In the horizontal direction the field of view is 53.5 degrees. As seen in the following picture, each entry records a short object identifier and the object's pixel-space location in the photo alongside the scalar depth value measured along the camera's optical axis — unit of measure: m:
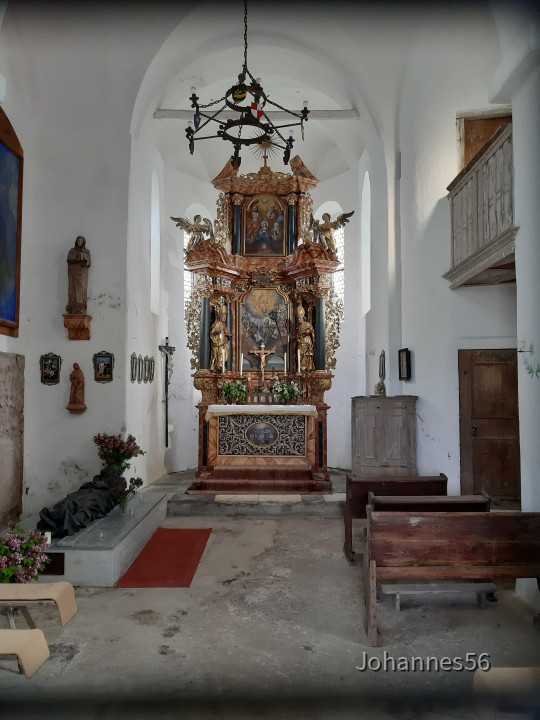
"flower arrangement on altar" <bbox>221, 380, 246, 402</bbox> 9.89
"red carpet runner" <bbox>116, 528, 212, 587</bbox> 4.93
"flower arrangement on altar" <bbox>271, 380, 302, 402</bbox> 9.93
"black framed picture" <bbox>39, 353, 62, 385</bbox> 7.91
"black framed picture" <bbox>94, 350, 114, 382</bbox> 7.95
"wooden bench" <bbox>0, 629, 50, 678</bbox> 2.86
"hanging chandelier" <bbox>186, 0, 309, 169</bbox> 6.23
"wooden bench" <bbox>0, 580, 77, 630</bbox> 3.50
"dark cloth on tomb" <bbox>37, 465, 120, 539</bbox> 5.36
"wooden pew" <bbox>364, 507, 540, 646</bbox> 3.66
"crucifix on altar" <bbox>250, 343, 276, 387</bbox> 10.59
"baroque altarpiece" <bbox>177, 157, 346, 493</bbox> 9.35
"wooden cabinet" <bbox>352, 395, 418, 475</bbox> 7.25
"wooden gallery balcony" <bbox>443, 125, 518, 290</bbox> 4.82
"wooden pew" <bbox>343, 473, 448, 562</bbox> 5.41
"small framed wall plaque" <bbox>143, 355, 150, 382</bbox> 9.13
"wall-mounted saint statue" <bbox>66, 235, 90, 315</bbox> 7.80
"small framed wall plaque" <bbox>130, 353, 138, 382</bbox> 8.30
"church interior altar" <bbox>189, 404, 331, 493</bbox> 9.12
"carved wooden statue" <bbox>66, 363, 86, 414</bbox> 7.84
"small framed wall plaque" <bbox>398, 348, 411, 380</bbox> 7.77
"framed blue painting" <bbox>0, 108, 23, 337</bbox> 7.15
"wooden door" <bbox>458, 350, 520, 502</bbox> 6.61
